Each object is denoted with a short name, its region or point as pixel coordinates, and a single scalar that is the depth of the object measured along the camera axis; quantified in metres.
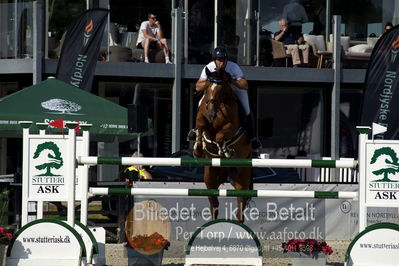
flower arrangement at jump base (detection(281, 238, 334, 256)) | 10.80
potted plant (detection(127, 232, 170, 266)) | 10.58
